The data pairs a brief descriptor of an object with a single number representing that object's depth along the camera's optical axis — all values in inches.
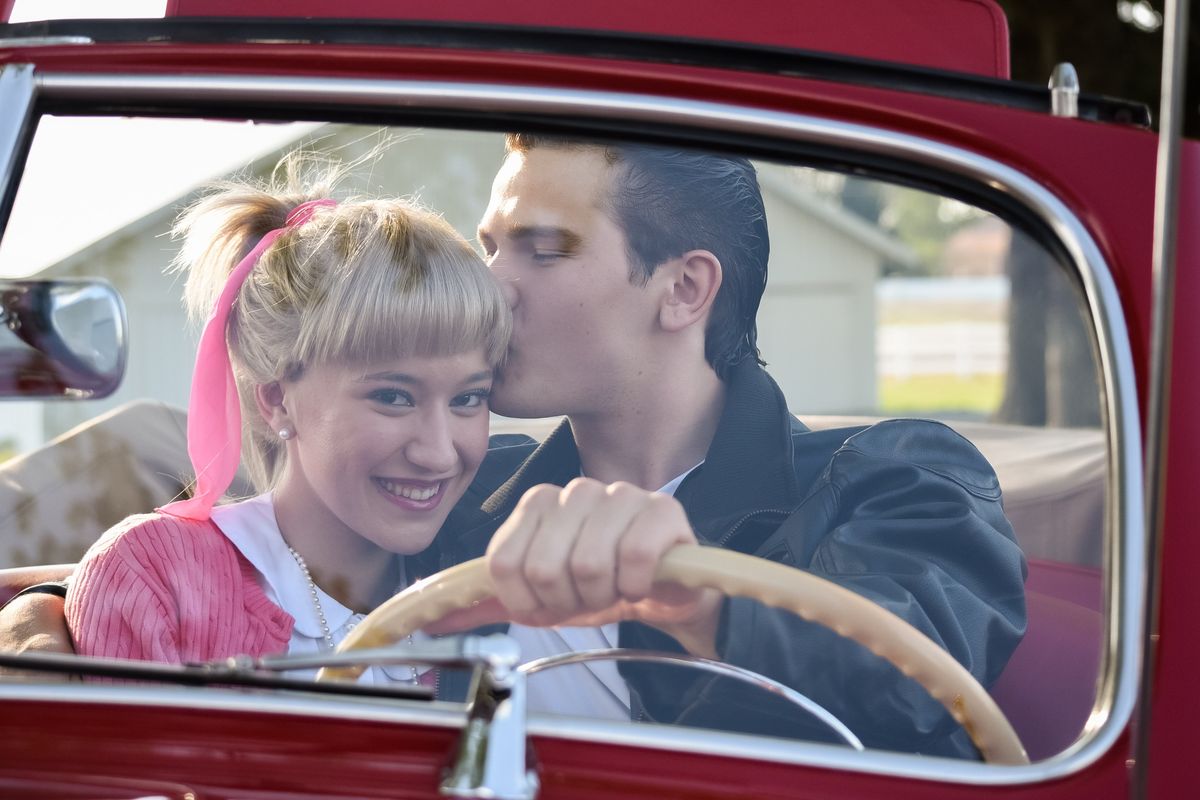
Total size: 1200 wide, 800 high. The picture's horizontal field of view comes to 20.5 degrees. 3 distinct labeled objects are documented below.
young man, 90.2
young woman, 93.0
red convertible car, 87.6
